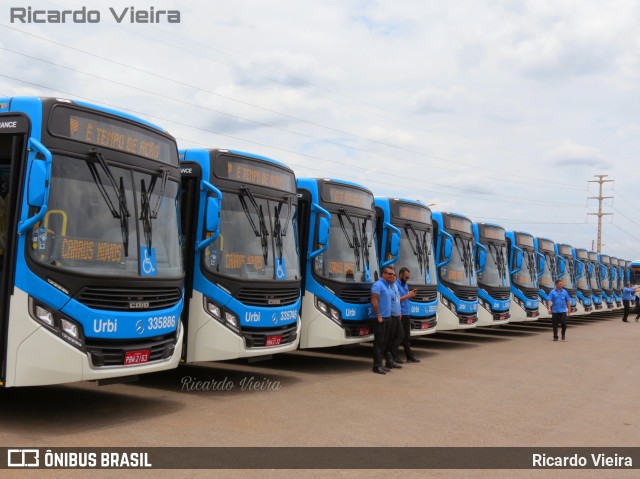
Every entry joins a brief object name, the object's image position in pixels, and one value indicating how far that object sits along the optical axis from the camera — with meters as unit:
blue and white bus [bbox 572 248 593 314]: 29.62
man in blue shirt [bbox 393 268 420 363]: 13.77
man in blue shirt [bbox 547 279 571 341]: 20.36
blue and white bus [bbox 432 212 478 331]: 16.58
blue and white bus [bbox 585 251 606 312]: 32.72
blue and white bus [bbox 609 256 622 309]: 39.09
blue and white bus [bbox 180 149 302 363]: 9.49
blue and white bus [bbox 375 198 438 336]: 14.52
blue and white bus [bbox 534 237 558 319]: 23.39
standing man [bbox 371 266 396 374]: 12.08
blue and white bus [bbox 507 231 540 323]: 21.78
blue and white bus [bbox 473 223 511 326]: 19.08
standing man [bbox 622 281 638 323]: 33.62
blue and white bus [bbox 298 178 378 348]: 11.90
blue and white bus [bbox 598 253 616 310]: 36.23
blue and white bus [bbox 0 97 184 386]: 6.94
